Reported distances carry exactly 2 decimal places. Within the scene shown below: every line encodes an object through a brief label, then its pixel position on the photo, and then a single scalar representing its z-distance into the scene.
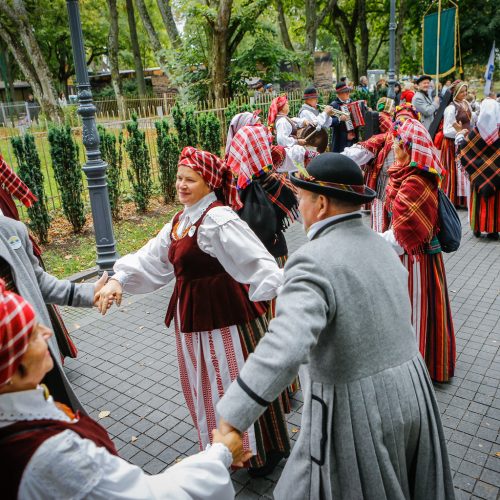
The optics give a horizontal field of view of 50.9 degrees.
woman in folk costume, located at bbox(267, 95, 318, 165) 7.46
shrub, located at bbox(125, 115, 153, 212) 10.30
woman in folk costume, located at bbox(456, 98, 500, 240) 7.16
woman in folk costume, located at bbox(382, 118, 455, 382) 3.84
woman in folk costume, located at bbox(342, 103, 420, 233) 5.45
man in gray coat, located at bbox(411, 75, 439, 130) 12.47
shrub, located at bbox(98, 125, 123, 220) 9.86
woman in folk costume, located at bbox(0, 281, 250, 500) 1.46
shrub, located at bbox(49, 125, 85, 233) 8.81
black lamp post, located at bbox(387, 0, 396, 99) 15.33
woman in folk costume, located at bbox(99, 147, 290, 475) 3.13
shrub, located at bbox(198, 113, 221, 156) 11.50
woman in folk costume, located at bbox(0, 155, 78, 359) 4.22
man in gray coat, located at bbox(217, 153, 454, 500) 1.93
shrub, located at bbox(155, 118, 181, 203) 10.70
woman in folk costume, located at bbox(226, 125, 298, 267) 4.56
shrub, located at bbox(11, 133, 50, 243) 8.37
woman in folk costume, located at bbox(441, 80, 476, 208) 8.80
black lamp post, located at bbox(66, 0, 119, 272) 6.09
